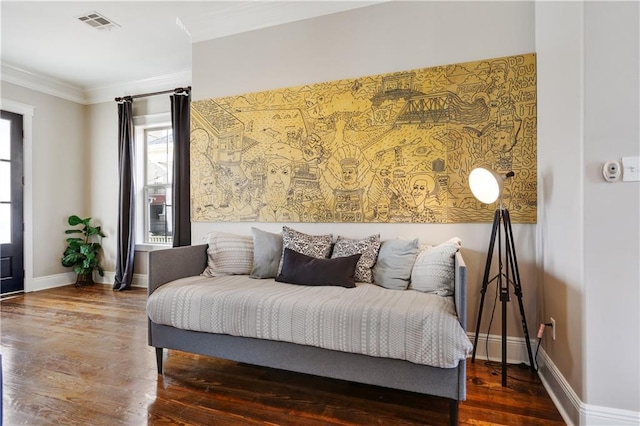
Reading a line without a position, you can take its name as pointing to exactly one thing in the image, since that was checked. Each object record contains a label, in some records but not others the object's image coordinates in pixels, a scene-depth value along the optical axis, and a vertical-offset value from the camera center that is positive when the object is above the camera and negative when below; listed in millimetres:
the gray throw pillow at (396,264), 2338 -363
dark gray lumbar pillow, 2336 -406
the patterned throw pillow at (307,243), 2656 -242
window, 4949 +458
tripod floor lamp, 2184 -269
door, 4434 +106
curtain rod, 4480 +1613
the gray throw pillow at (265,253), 2668 -327
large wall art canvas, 2521 +542
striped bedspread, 1675 -572
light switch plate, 1543 +189
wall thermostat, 1574 +183
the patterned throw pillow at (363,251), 2471 -292
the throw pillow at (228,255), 2715 -346
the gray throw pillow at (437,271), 2133 -373
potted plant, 4984 -590
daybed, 1693 -692
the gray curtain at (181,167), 4395 +581
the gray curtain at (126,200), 4879 +175
